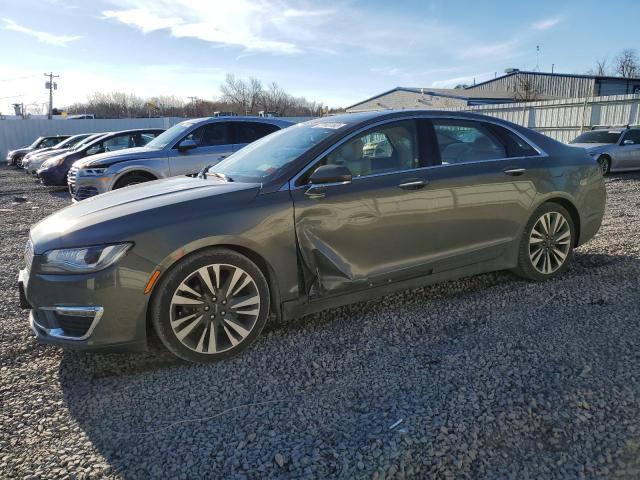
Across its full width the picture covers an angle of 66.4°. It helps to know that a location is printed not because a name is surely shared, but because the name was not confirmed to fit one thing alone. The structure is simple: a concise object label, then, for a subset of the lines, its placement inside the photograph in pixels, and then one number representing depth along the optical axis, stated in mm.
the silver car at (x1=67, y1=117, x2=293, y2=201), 9000
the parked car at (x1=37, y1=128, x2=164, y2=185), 13633
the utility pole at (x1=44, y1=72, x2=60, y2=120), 52425
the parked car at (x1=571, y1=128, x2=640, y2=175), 13984
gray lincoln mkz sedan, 2984
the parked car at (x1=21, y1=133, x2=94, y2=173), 18108
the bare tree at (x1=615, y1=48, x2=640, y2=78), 68438
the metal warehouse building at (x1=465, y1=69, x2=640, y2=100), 44625
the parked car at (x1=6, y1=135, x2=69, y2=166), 22969
